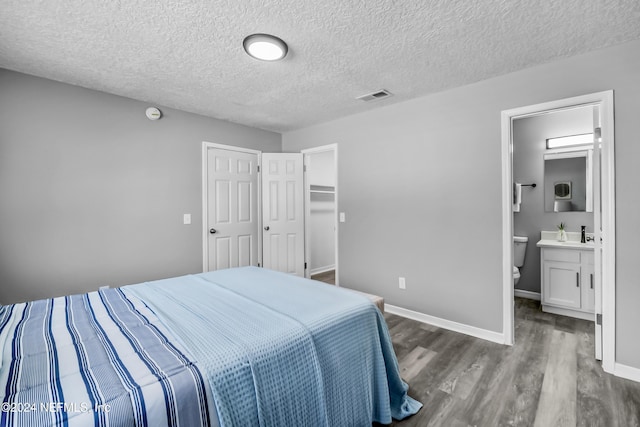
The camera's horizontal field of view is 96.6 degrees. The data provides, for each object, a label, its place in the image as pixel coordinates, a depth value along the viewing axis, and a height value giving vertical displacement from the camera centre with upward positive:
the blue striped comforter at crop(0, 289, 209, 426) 0.79 -0.54
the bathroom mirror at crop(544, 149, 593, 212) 3.40 +0.38
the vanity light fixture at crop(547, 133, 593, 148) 3.39 +0.87
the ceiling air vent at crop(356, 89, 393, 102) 2.87 +1.21
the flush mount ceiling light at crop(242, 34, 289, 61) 1.91 +1.16
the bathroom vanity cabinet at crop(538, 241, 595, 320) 3.01 -0.76
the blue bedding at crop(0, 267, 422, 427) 0.86 -0.54
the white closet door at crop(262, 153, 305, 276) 4.07 +0.01
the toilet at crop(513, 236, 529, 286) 3.71 -0.50
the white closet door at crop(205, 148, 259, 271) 3.63 +0.05
